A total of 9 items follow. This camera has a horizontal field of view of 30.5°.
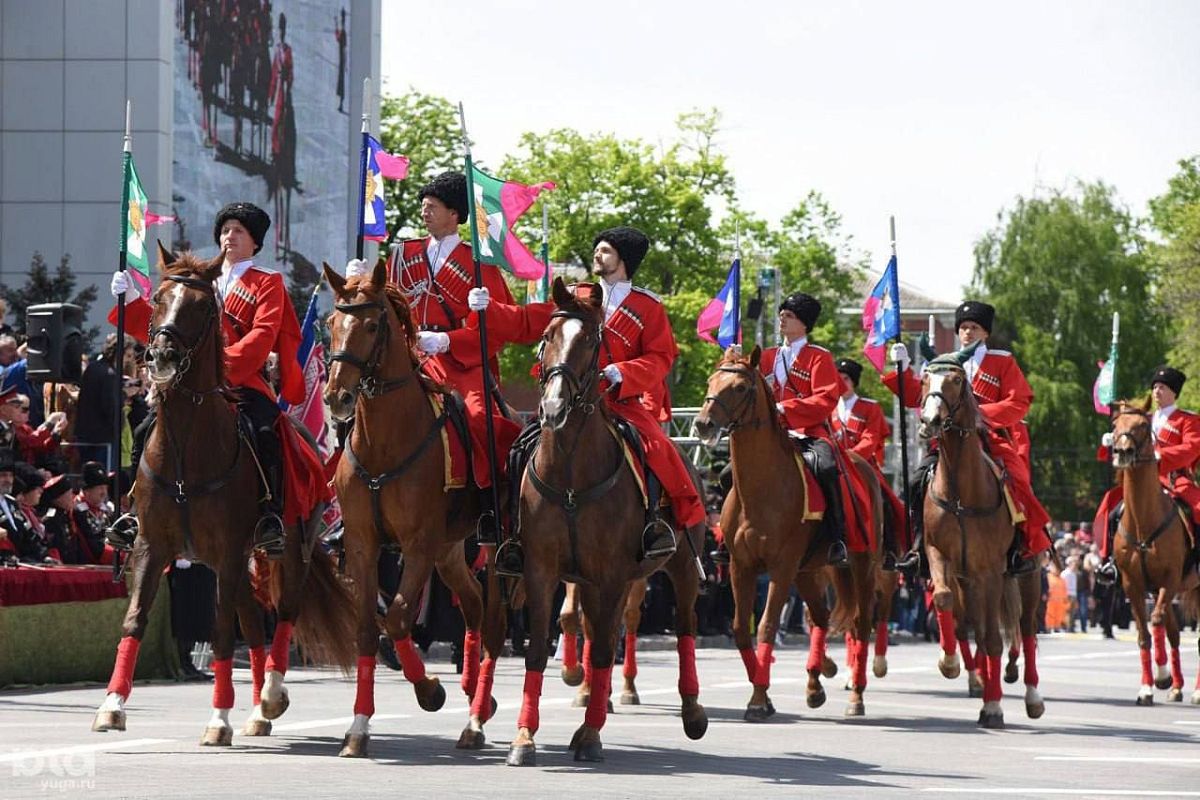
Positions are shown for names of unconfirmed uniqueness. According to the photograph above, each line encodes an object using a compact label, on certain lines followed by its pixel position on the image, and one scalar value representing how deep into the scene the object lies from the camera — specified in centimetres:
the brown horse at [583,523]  1225
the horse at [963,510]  1673
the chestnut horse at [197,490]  1247
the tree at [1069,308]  8269
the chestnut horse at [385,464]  1237
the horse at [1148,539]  2106
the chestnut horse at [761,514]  1625
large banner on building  4269
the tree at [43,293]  3488
